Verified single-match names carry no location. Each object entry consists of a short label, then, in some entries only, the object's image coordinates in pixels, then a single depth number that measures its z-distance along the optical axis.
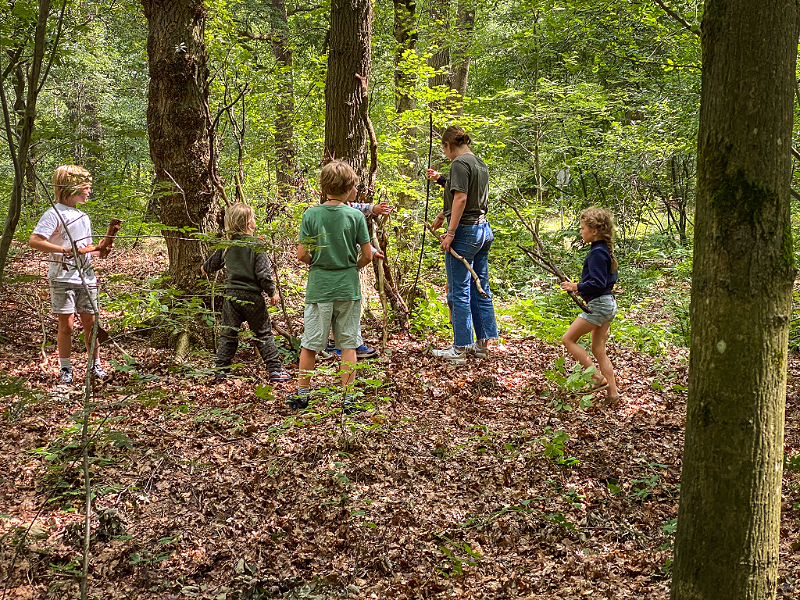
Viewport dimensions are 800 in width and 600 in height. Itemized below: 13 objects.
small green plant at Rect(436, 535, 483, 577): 3.07
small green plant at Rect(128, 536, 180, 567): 3.11
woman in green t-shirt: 6.11
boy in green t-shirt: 4.81
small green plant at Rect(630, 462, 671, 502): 3.77
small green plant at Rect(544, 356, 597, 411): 5.14
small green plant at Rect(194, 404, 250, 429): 4.43
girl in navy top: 5.13
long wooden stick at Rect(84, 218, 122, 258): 4.11
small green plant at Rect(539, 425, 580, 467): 4.15
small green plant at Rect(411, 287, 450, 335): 7.27
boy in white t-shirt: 4.99
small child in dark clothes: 5.36
